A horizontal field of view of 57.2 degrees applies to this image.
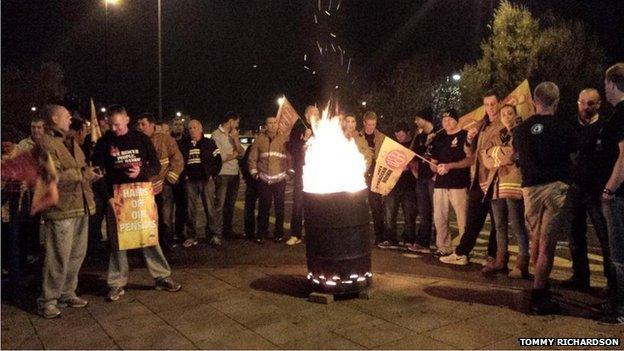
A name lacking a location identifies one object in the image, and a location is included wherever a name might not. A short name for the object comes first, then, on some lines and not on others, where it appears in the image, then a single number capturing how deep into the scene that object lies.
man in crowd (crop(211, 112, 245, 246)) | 9.94
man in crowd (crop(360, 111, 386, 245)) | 9.25
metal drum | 5.95
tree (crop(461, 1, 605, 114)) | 27.56
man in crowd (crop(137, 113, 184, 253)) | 8.81
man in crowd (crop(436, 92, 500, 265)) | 7.45
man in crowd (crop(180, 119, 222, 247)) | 9.44
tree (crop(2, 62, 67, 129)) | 37.09
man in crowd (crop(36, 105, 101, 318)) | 5.84
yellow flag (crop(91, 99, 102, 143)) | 8.44
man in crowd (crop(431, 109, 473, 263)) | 8.00
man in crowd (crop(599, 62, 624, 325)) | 5.16
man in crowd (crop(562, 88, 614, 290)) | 5.68
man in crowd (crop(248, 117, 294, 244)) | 9.59
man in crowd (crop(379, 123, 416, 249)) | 8.98
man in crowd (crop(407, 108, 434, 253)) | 8.66
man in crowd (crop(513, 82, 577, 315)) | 5.57
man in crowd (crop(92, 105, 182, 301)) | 6.45
